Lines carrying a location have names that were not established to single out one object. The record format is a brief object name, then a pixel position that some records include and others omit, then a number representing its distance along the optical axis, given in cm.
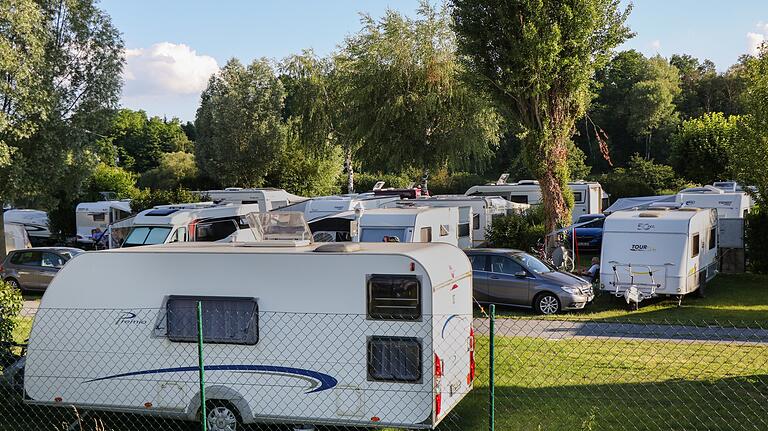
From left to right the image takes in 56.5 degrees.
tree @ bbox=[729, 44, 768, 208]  2036
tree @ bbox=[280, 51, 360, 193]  4238
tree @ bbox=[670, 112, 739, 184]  4125
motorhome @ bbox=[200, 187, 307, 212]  2908
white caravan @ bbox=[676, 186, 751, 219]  2441
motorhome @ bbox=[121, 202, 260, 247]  2128
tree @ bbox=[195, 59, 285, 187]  4459
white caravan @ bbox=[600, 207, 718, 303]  1678
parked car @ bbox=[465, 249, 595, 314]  1641
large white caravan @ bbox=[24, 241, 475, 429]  766
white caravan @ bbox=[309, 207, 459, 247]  1872
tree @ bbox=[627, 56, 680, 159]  5591
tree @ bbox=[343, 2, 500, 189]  3198
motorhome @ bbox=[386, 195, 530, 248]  2423
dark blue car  2689
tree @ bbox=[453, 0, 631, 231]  2125
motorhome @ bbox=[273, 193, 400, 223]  2306
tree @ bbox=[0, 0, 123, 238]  1978
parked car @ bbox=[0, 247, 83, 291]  2088
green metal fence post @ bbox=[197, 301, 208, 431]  654
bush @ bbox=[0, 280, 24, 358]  957
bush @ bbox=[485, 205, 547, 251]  2348
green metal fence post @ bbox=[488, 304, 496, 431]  633
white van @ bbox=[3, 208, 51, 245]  3569
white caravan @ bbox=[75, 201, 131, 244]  3328
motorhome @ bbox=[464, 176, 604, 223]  3272
